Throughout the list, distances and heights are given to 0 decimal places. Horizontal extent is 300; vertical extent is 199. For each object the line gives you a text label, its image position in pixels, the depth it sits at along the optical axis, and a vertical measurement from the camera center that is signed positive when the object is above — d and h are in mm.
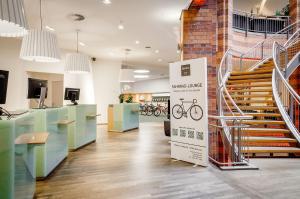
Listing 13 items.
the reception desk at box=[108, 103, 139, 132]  9430 -599
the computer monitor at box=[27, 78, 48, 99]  4250 +256
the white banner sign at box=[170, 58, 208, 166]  4406 -174
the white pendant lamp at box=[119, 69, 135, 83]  10547 +1185
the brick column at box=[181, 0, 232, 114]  5746 +1595
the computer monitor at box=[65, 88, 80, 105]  6625 +211
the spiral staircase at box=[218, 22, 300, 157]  5254 +16
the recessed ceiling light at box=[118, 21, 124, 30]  6515 +2131
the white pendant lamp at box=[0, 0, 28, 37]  1302 +525
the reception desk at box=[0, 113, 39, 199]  1980 -528
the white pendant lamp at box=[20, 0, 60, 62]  3542 +842
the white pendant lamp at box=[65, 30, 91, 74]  5871 +948
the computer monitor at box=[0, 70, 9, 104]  2466 +178
